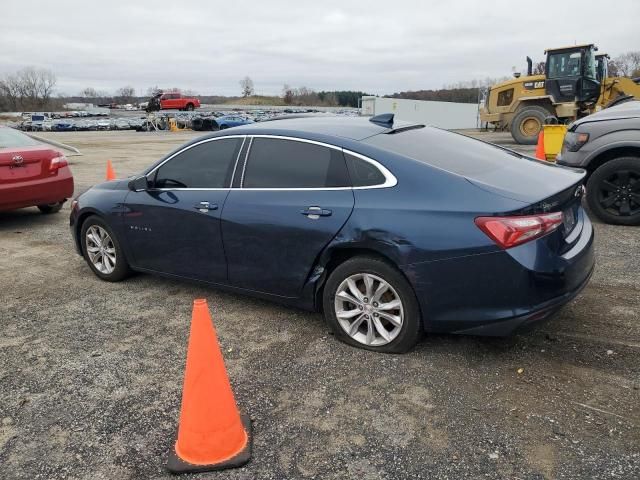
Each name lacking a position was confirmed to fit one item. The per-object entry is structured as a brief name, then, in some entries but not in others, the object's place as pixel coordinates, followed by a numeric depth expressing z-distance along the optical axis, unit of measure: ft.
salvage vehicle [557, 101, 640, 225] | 21.72
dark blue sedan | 10.57
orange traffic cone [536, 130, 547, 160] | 37.70
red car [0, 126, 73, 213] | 24.06
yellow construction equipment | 59.31
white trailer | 115.85
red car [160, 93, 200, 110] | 204.33
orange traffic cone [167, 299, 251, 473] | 8.65
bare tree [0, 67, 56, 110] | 320.80
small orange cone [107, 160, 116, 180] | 34.04
